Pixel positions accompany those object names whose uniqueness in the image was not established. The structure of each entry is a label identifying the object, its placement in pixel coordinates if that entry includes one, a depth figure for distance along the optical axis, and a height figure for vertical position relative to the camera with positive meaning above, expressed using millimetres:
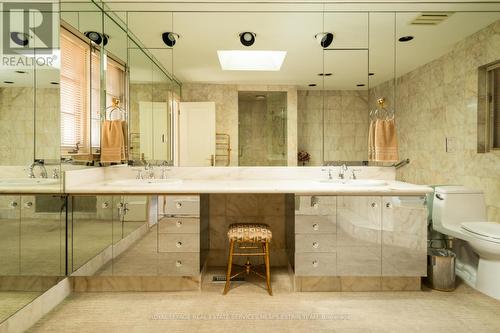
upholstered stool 2246 -540
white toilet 2193 -486
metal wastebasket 2324 -827
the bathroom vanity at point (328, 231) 2180 -489
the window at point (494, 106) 2719 +532
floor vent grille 2479 -961
